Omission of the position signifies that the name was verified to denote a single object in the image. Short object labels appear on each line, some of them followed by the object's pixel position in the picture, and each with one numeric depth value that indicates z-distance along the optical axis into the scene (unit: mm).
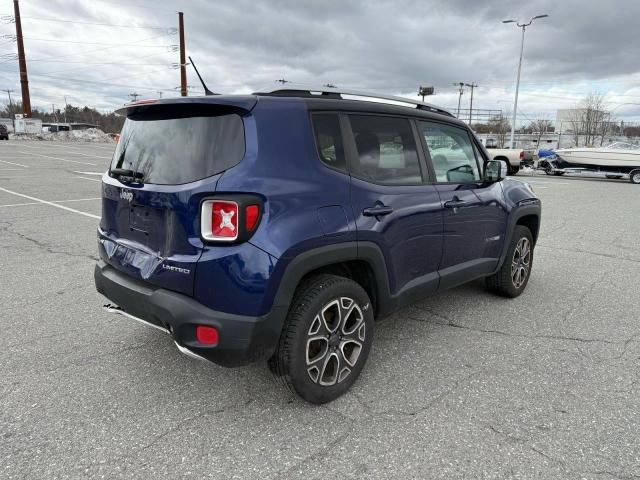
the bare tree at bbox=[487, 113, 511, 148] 71812
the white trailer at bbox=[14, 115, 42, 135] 48156
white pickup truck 22984
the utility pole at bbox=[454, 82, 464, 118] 72750
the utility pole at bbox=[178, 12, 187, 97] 42469
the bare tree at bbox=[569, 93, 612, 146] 56250
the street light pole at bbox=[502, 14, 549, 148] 29900
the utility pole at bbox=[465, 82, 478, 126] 72788
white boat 19578
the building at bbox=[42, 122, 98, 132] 55219
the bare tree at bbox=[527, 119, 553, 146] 80862
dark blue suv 2393
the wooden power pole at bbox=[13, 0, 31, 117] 51750
